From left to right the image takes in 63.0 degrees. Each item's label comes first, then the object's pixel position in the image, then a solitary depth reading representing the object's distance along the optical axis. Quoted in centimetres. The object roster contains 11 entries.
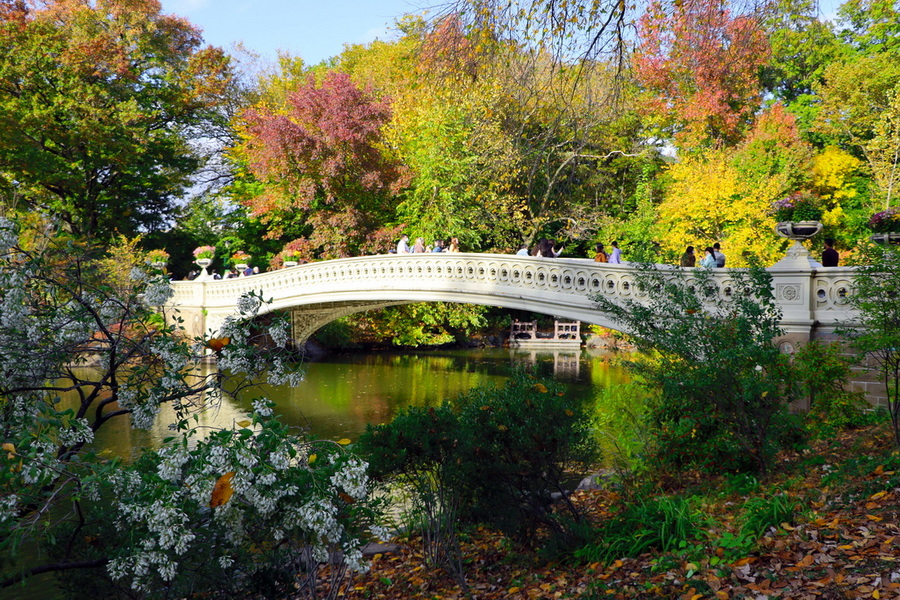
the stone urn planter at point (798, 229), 882
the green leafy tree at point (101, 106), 2042
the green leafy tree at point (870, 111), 1747
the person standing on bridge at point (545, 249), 1380
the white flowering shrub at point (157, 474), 325
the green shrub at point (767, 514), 470
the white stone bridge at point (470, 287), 910
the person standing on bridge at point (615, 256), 1251
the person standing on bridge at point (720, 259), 1173
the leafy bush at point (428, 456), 530
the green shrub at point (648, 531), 505
